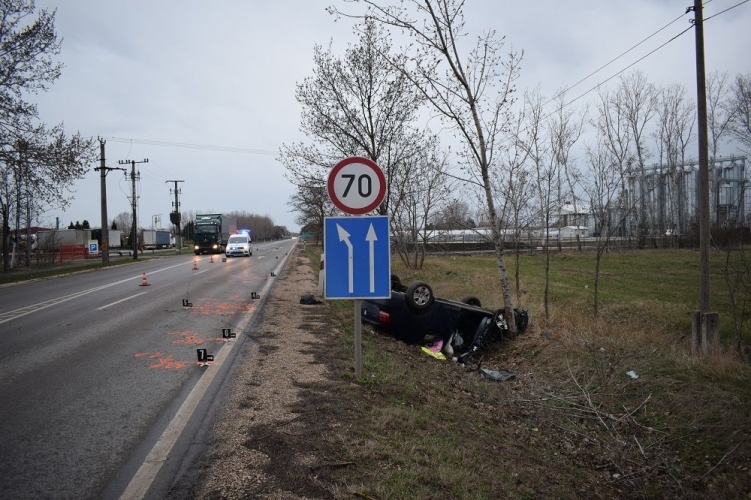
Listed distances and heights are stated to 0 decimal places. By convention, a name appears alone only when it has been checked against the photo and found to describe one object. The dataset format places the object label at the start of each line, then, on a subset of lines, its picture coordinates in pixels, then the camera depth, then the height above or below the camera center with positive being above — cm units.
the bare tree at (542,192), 1102 +114
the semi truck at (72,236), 5047 +75
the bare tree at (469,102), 885 +252
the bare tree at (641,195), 1295 +154
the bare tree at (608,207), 1123 +71
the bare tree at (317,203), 1669 +188
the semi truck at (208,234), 4638 +74
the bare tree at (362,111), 1432 +382
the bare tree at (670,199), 3575 +280
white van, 3988 -43
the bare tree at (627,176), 1127 +144
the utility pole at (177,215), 5924 +334
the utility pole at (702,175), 794 +103
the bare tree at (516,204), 1105 +85
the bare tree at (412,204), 1744 +142
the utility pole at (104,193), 3387 +345
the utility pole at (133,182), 4451 +573
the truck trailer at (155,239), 7769 +54
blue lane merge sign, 523 -14
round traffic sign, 523 +59
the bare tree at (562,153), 1171 +202
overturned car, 848 -143
